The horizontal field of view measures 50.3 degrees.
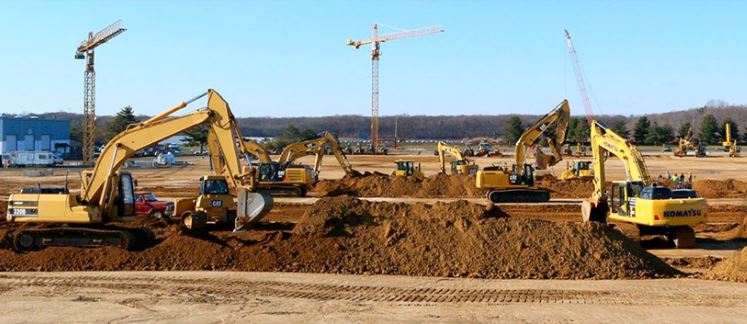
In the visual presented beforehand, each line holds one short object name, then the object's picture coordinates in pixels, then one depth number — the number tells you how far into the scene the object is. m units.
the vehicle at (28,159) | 75.94
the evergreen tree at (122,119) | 124.34
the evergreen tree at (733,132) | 136.62
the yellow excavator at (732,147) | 95.50
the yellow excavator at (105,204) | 20.25
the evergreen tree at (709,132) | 138.88
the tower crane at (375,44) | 147.12
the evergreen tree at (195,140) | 115.44
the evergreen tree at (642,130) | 144.12
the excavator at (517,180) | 36.94
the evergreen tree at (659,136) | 139.62
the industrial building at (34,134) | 94.75
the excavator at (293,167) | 41.34
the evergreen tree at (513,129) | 147.62
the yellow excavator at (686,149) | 95.94
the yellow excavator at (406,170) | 47.34
